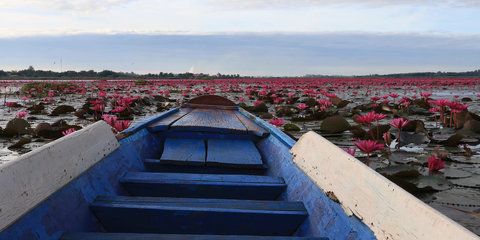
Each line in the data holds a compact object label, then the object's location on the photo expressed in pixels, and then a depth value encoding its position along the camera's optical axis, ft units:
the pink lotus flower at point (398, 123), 8.71
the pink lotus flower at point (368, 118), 8.70
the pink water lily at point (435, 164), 6.42
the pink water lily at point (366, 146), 6.57
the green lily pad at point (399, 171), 6.67
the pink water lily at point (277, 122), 10.26
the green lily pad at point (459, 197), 5.64
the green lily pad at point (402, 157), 8.41
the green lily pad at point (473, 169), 7.45
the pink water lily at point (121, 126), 8.42
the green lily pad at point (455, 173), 7.09
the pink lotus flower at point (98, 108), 14.70
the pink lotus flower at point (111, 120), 8.72
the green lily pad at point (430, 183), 6.17
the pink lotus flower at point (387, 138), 9.07
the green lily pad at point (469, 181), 6.55
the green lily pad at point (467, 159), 8.32
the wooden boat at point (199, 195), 2.67
